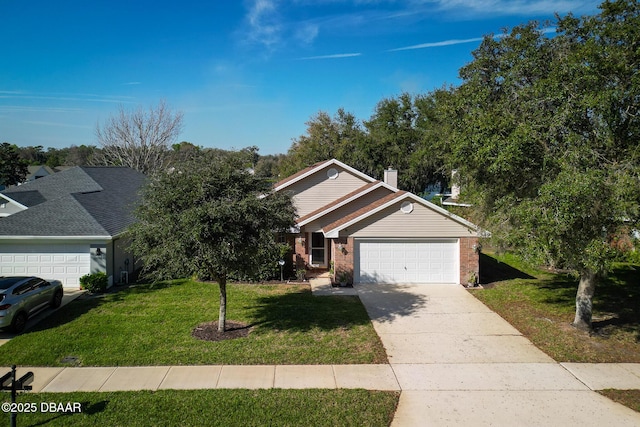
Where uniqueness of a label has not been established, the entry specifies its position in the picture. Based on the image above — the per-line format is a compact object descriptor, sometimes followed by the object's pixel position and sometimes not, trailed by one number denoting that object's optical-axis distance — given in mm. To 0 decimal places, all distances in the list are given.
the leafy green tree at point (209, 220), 10273
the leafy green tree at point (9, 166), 43594
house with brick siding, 17391
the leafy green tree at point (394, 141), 42125
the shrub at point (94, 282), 15766
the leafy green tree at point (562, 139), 9422
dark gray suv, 11398
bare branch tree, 44469
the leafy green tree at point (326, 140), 45659
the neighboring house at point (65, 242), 16359
